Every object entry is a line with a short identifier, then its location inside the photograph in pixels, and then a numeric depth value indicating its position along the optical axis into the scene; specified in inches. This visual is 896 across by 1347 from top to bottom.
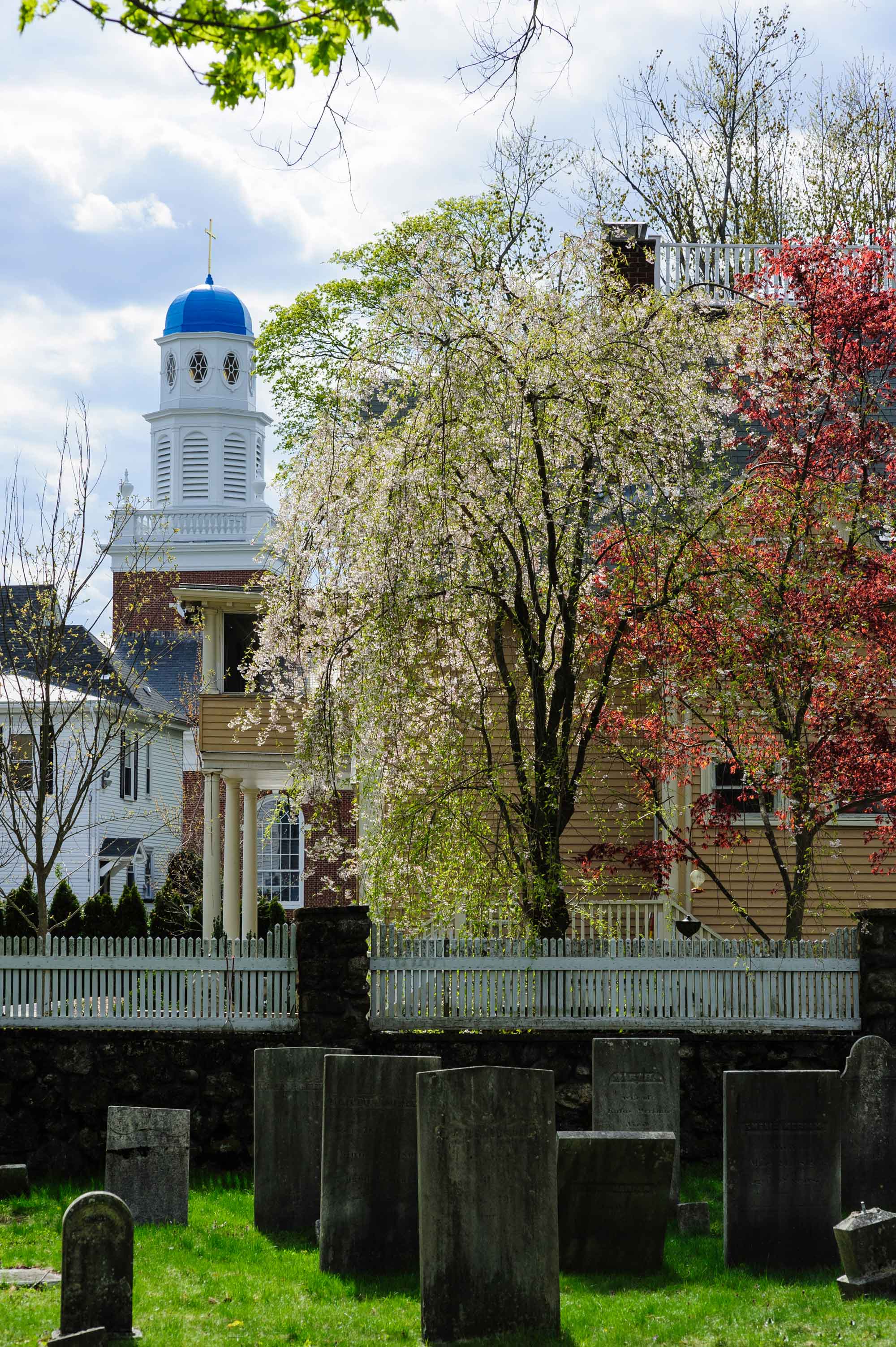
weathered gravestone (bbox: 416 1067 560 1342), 534.0
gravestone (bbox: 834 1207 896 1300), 577.3
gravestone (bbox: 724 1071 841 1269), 638.5
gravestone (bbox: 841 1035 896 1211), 703.7
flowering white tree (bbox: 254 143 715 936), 914.7
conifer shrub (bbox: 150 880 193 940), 2026.3
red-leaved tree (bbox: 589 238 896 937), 976.3
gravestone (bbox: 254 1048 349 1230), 730.8
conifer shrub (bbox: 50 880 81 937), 1829.5
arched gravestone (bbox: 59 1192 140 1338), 527.5
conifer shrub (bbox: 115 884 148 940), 1873.8
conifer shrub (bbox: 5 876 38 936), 1798.7
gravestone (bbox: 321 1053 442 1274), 636.7
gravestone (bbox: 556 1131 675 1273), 623.2
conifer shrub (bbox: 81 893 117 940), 1851.6
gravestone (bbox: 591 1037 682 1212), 757.3
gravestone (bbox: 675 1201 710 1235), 703.1
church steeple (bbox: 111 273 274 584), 3627.0
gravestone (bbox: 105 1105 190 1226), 724.0
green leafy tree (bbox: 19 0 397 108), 414.6
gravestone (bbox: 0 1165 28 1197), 821.2
